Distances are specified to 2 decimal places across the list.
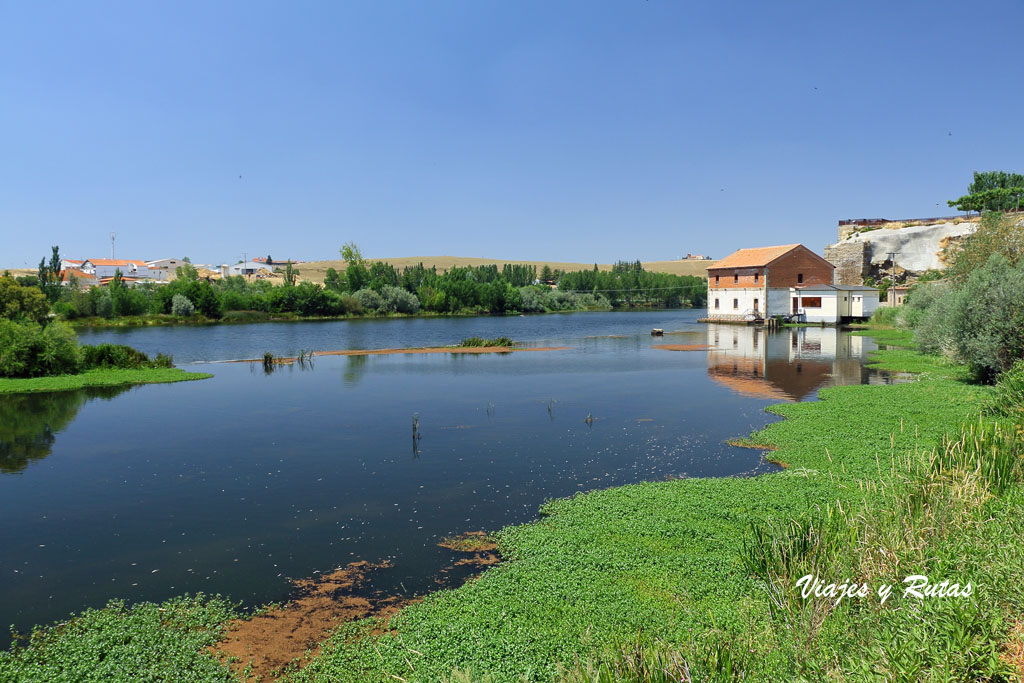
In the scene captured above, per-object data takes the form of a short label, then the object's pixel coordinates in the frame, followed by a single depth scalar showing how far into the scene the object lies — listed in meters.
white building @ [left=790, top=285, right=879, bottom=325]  67.00
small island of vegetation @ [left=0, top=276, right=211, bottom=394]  31.42
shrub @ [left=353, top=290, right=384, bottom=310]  114.62
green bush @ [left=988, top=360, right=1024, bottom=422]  14.77
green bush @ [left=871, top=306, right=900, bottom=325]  60.83
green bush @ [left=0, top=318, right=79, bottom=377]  32.19
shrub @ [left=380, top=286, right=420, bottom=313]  116.00
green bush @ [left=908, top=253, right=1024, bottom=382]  23.06
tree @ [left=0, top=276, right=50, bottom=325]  57.71
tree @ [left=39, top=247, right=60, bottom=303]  89.06
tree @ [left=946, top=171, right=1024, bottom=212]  62.53
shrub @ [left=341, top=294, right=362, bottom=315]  113.06
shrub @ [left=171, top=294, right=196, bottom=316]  100.56
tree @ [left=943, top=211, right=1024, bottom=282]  34.53
